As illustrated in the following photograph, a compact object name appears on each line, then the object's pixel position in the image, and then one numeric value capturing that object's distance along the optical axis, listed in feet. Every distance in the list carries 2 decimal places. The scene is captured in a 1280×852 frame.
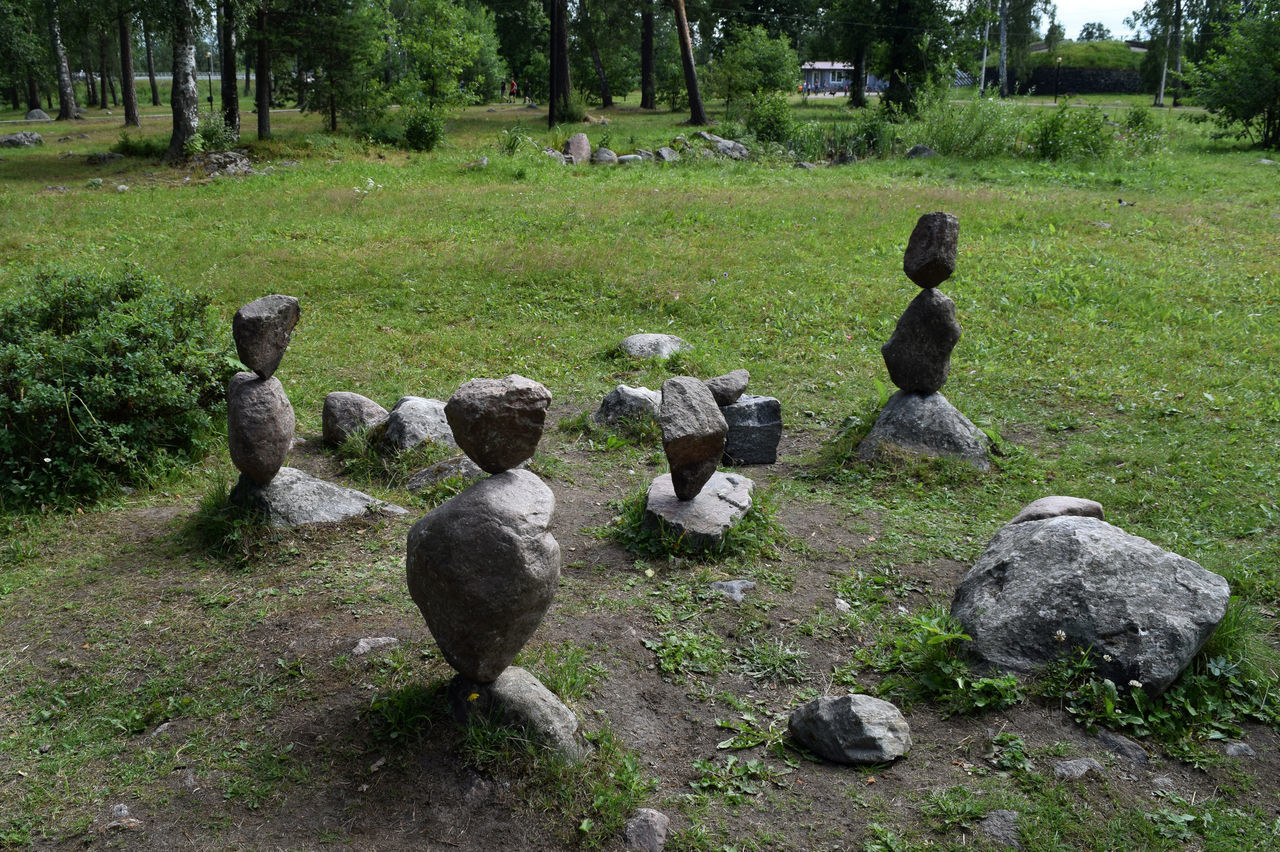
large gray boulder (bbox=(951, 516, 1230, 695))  15.19
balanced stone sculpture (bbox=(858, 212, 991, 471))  25.67
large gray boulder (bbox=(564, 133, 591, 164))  80.69
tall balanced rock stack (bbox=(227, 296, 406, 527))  20.08
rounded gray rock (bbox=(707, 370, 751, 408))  27.40
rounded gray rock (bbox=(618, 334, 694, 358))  34.42
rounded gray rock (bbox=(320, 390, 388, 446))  26.03
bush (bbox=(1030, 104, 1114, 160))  76.18
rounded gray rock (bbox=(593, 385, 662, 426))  27.89
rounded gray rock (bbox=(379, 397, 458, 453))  24.97
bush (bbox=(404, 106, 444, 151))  81.71
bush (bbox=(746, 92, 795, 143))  91.61
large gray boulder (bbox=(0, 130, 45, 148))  95.81
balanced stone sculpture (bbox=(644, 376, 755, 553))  20.57
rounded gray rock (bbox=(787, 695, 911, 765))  14.23
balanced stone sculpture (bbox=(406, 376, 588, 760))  13.20
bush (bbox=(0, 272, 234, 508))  22.56
